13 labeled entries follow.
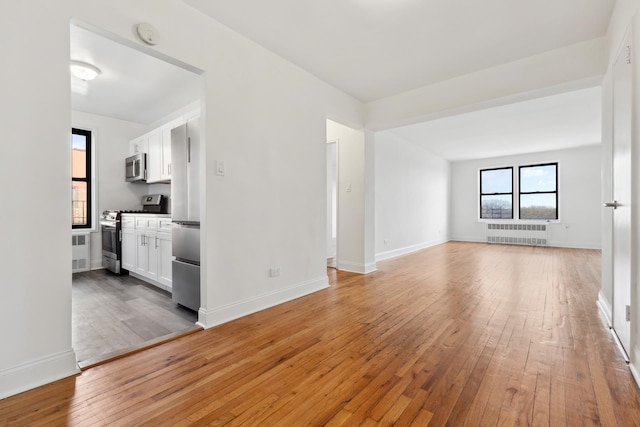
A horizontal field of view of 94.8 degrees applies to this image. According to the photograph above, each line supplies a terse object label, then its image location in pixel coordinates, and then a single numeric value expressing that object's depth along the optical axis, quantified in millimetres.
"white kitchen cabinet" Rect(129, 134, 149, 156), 4993
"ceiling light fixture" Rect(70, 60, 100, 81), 3225
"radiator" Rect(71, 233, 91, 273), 4844
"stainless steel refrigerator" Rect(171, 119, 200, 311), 2781
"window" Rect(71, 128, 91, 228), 5078
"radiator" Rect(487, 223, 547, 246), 8328
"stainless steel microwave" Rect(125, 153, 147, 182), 4984
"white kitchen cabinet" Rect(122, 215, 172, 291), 3613
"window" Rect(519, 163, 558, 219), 8312
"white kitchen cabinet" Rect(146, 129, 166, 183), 4648
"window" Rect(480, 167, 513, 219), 9016
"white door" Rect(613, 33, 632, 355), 1907
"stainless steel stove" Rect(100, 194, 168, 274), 4625
